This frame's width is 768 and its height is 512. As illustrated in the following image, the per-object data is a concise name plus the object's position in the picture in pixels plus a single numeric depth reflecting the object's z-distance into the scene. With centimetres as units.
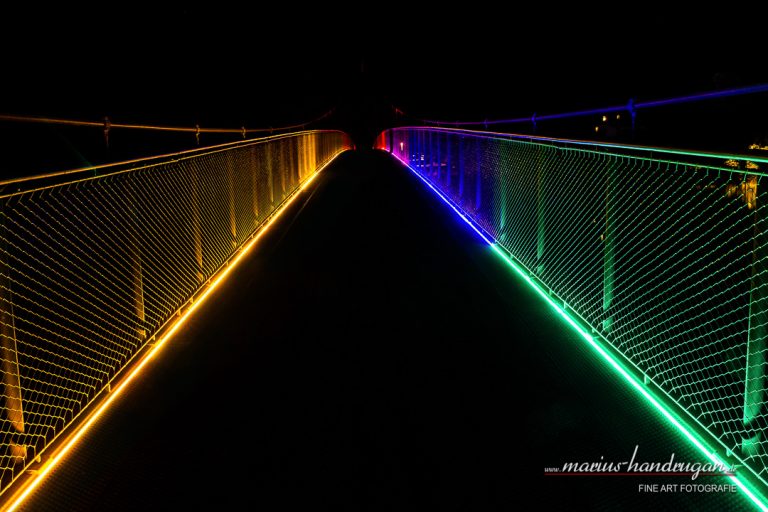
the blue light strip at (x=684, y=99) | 293
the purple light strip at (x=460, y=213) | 813
